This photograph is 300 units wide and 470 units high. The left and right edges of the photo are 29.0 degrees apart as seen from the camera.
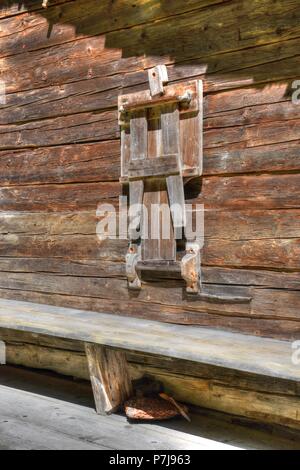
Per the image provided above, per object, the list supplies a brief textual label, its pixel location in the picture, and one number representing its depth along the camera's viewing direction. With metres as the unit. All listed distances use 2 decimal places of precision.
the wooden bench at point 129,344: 3.22
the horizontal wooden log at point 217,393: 3.76
